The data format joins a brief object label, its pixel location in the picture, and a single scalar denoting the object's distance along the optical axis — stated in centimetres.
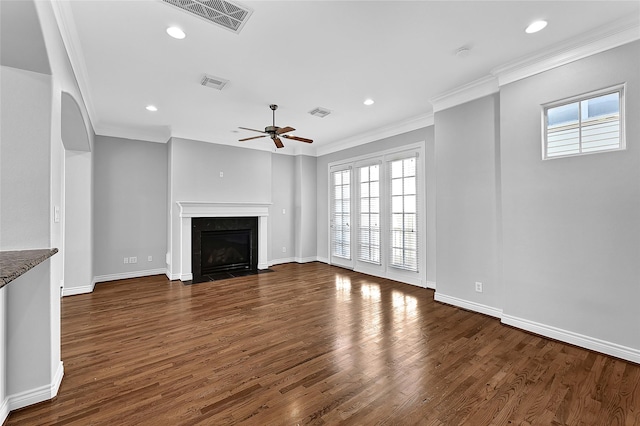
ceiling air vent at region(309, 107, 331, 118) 453
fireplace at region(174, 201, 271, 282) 543
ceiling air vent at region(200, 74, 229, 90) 343
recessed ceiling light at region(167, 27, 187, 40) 252
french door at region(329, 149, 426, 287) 507
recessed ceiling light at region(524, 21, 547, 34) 251
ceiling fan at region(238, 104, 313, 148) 407
